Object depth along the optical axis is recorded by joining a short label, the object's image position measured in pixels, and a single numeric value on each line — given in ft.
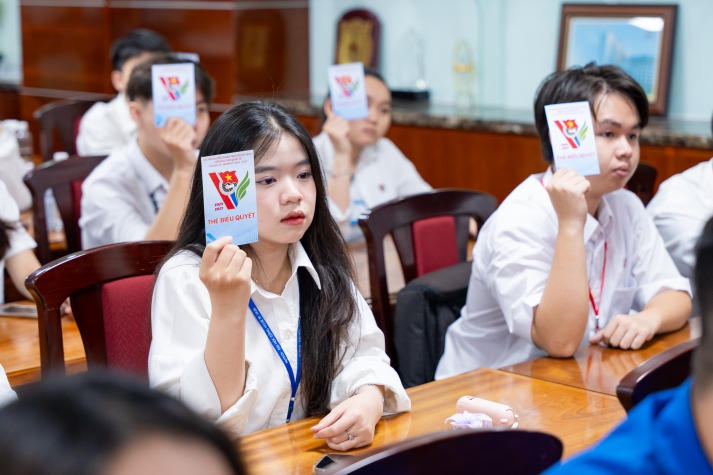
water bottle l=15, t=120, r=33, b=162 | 15.16
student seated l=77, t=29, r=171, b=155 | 16.62
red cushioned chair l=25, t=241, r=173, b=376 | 6.55
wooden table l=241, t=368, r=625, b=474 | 5.45
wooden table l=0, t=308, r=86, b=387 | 6.98
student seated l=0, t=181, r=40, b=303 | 8.86
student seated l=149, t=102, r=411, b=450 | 5.66
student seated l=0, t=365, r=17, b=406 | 5.46
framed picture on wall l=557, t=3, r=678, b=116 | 14.98
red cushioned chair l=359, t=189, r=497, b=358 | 8.69
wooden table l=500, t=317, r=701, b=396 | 6.72
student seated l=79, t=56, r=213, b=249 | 9.91
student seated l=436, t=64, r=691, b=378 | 7.34
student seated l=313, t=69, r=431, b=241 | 12.62
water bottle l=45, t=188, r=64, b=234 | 11.07
